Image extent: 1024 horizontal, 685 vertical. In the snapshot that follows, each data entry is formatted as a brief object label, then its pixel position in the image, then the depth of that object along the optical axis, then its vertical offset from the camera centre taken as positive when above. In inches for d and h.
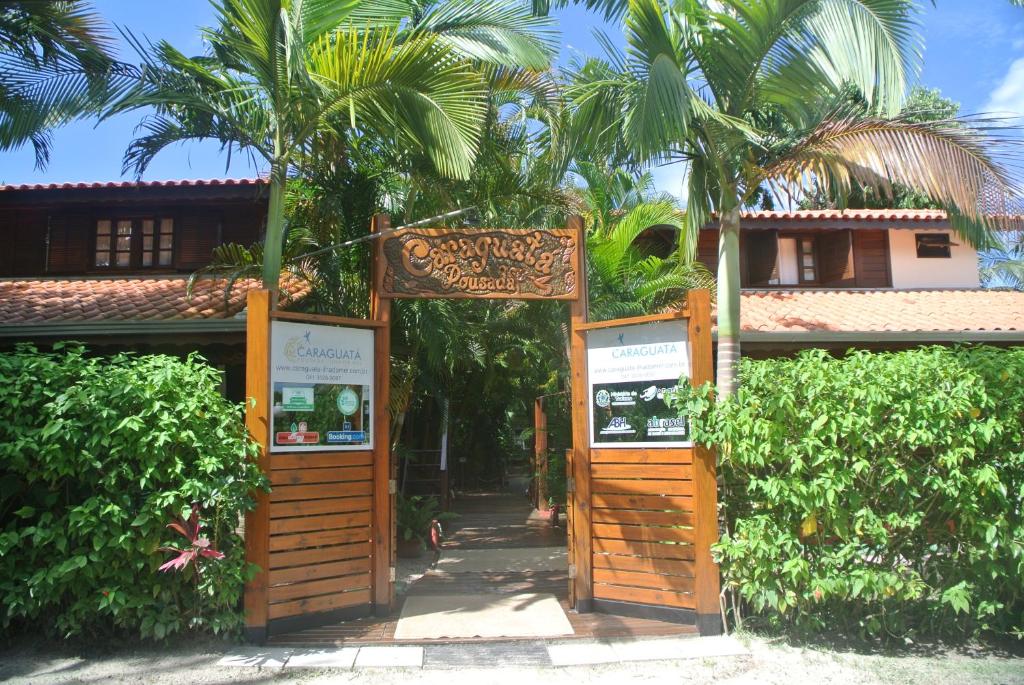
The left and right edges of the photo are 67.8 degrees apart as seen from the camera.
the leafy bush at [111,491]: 206.7 -19.1
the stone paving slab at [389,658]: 208.2 -66.2
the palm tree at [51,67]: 296.7 +148.2
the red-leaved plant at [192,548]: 208.5 -34.6
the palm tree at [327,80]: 259.1 +120.7
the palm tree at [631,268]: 390.0 +78.0
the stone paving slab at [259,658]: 206.8 -65.4
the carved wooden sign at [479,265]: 262.7 +53.4
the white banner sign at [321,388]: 238.1 +10.9
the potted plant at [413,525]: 373.4 -52.4
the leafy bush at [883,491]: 209.5 -21.2
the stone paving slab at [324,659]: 207.2 -65.8
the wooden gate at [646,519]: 233.1 -32.4
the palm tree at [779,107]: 241.6 +101.9
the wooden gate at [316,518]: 229.0 -30.5
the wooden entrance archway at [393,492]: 232.2 -23.3
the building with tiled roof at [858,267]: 474.6 +105.3
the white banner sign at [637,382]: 243.3 +11.6
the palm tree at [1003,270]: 998.4 +195.0
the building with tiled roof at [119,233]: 453.1 +118.2
